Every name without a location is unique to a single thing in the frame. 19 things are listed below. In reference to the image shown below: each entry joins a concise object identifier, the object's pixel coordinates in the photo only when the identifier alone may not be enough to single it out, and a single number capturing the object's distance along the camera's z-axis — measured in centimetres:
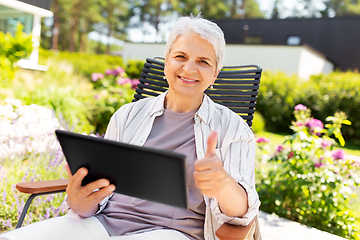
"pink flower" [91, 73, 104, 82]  533
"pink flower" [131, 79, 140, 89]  485
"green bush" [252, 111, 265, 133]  801
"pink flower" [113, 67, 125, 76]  540
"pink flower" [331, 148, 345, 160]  285
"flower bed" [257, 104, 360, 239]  279
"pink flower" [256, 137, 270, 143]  332
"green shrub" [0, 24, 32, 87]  548
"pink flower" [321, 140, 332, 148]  293
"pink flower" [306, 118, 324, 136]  300
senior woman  133
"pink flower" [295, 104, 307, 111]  313
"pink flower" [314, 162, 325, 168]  288
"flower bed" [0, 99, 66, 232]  232
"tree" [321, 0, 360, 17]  2820
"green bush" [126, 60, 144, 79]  1313
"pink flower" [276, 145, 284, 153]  314
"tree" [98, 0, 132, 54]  2864
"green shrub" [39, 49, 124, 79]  1510
